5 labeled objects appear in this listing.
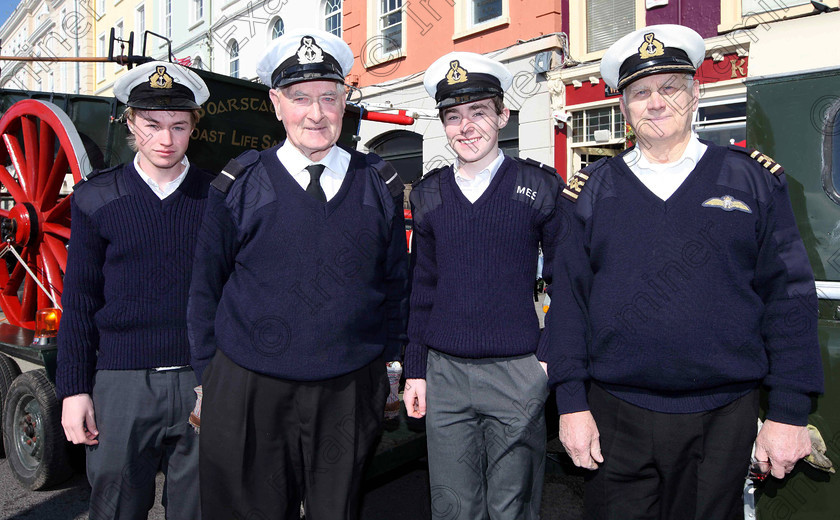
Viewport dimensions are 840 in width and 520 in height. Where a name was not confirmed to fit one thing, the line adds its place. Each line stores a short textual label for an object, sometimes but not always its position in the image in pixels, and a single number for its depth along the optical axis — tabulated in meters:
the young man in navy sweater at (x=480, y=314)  2.14
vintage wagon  3.76
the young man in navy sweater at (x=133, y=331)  2.26
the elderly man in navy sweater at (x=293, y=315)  1.93
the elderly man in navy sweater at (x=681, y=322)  1.78
